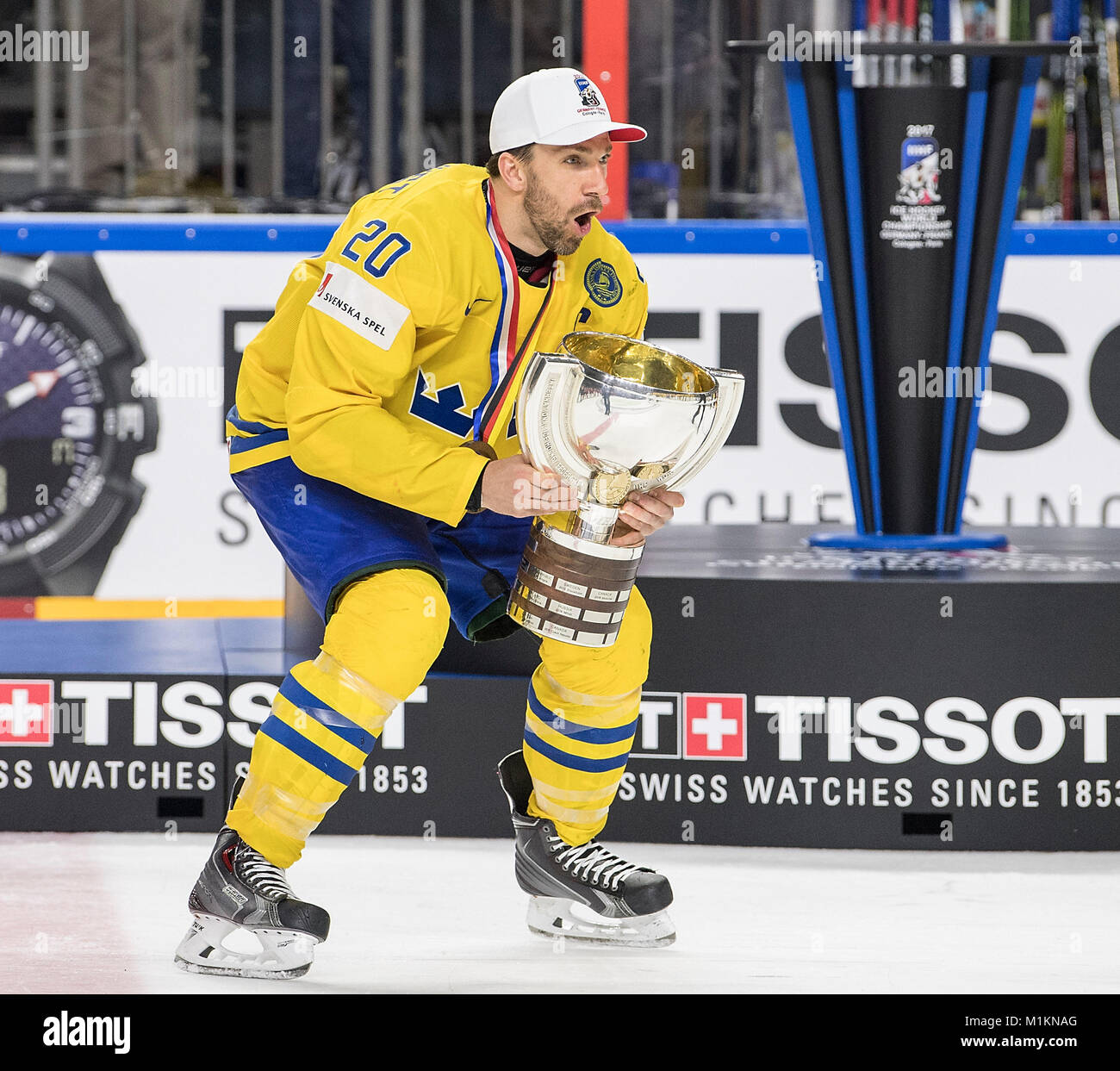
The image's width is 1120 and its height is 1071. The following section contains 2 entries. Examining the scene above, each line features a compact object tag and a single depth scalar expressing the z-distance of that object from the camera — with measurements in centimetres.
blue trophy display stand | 649
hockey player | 421
